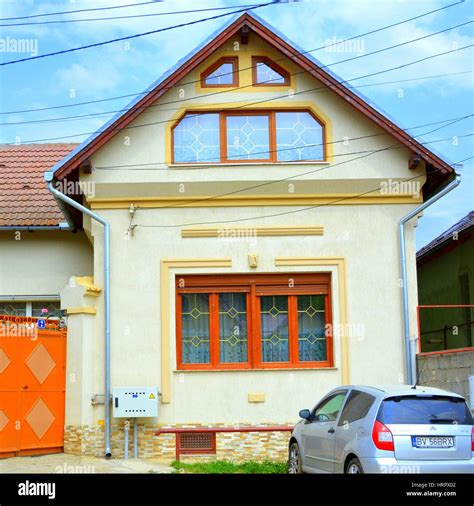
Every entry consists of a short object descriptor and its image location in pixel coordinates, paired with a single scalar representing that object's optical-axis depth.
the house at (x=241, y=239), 17.69
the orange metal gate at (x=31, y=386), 16.39
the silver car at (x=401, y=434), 11.67
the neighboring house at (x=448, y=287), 23.81
